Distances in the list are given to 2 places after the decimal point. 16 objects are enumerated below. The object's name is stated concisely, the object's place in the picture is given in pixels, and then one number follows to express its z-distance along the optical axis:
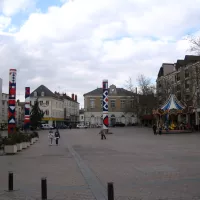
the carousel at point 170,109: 48.72
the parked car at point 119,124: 93.06
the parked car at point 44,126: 87.00
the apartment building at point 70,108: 120.40
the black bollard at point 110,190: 6.55
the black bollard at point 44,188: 7.59
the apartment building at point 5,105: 109.97
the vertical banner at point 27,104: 41.84
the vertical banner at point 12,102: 29.53
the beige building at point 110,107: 100.75
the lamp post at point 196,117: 67.26
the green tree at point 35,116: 77.64
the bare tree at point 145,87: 76.93
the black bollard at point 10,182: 8.65
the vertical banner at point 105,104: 50.16
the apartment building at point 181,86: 59.59
